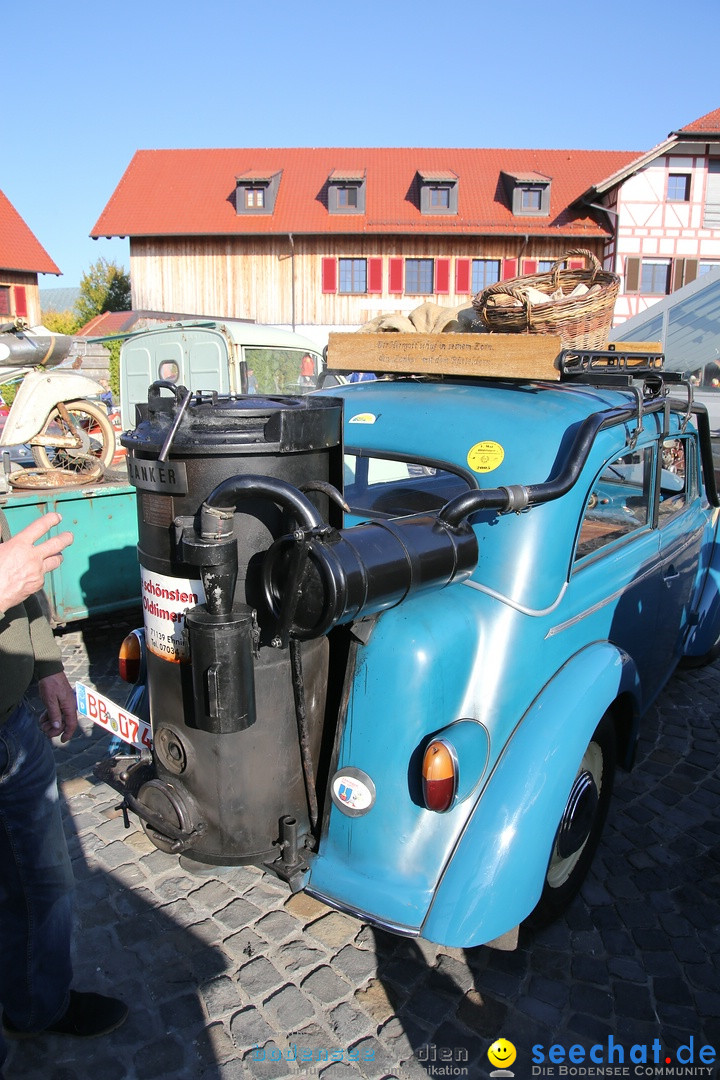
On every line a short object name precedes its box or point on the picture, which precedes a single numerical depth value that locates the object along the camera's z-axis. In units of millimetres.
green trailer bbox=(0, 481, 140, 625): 4977
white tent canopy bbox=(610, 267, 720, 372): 12250
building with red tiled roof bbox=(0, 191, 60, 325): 34406
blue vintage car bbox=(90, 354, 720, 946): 1915
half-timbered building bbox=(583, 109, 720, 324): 25047
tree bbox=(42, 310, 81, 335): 47906
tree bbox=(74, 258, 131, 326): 51406
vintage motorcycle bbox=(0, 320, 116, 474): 5848
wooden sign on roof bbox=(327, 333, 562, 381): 3007
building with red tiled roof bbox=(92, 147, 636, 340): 27344
